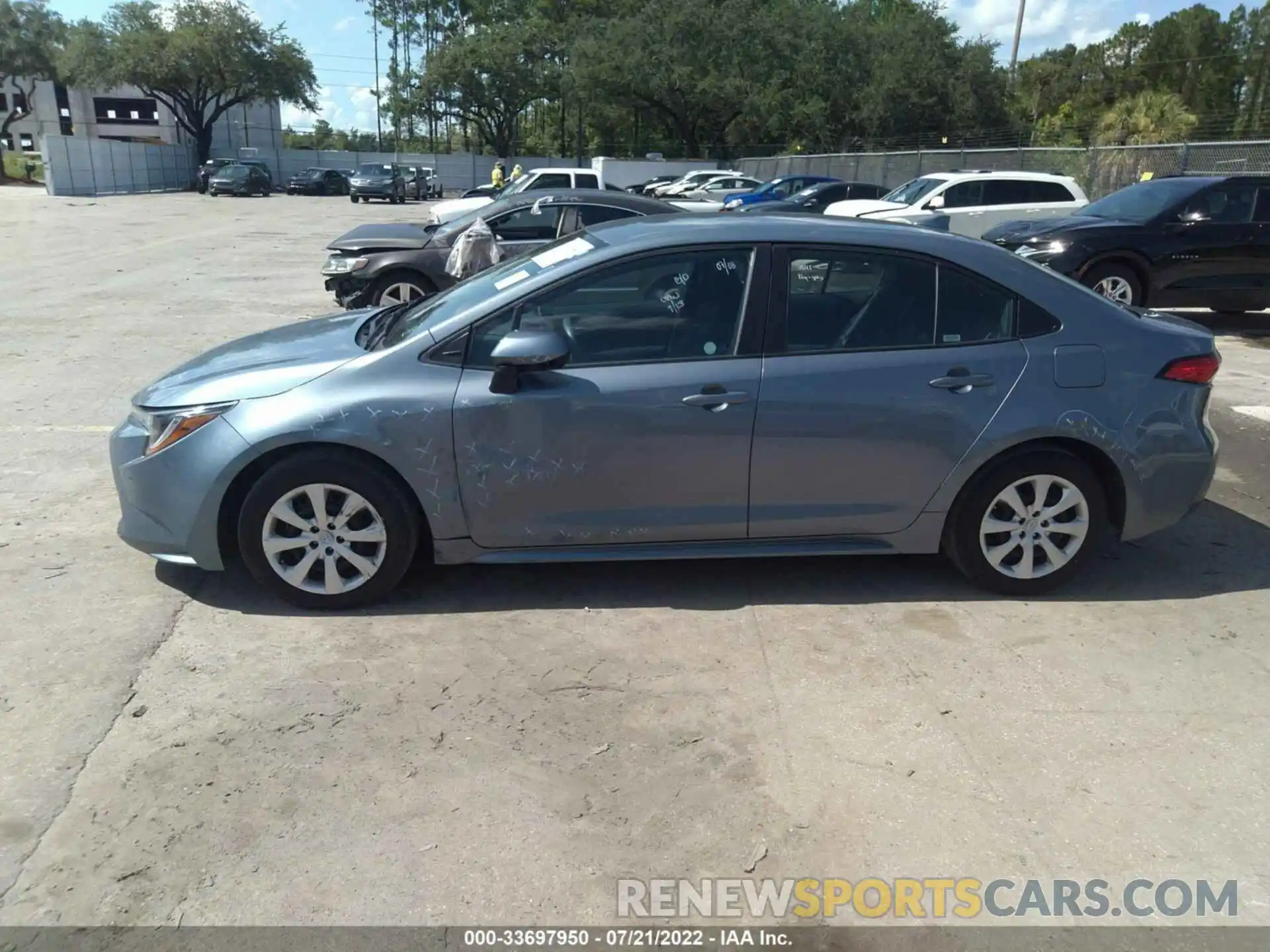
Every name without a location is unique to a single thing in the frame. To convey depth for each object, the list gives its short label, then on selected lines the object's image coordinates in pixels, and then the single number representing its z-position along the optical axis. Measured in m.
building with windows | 85.69
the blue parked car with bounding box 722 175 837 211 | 27.16
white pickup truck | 21.56
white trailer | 52.00
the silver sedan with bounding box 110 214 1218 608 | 4.23
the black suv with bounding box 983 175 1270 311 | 11.20
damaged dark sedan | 10.58
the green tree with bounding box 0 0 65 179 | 57.91
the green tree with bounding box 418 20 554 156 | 59.38
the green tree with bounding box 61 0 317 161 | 56.22
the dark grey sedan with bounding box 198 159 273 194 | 49.78
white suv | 16.64
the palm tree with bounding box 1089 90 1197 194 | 36.12
